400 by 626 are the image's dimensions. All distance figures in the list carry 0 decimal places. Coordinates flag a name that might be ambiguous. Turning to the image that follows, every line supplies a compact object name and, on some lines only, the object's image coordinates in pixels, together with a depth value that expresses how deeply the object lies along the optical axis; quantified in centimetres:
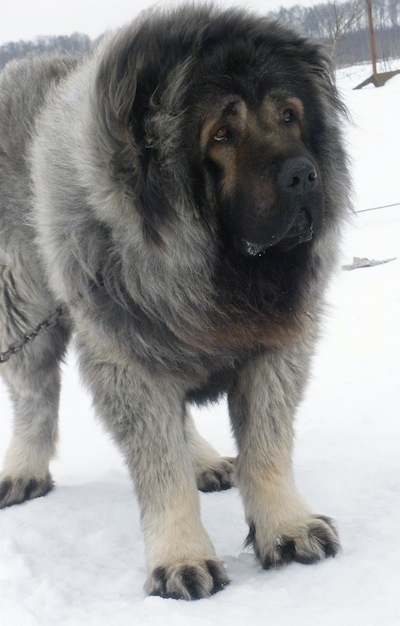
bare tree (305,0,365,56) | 2403
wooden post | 2381
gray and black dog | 264
